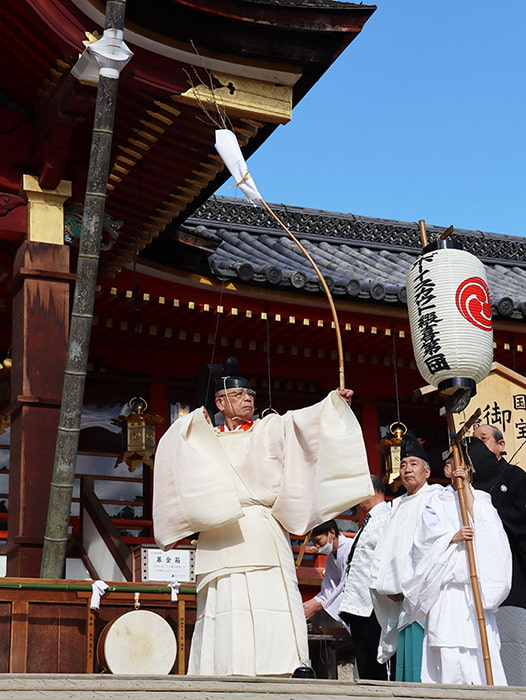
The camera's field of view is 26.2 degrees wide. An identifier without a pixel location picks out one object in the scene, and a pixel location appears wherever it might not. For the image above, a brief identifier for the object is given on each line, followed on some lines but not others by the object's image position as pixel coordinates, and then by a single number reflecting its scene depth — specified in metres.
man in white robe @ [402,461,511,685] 6.52
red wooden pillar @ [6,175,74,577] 7.23
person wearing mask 8.34
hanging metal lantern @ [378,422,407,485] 10.62
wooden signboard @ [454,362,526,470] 9.75
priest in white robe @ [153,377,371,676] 5.65
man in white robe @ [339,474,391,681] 7.57
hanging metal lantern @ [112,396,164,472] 9.64
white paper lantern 7.17
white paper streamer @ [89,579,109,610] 6.77
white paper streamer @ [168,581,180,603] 7.08
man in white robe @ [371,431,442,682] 6.87
